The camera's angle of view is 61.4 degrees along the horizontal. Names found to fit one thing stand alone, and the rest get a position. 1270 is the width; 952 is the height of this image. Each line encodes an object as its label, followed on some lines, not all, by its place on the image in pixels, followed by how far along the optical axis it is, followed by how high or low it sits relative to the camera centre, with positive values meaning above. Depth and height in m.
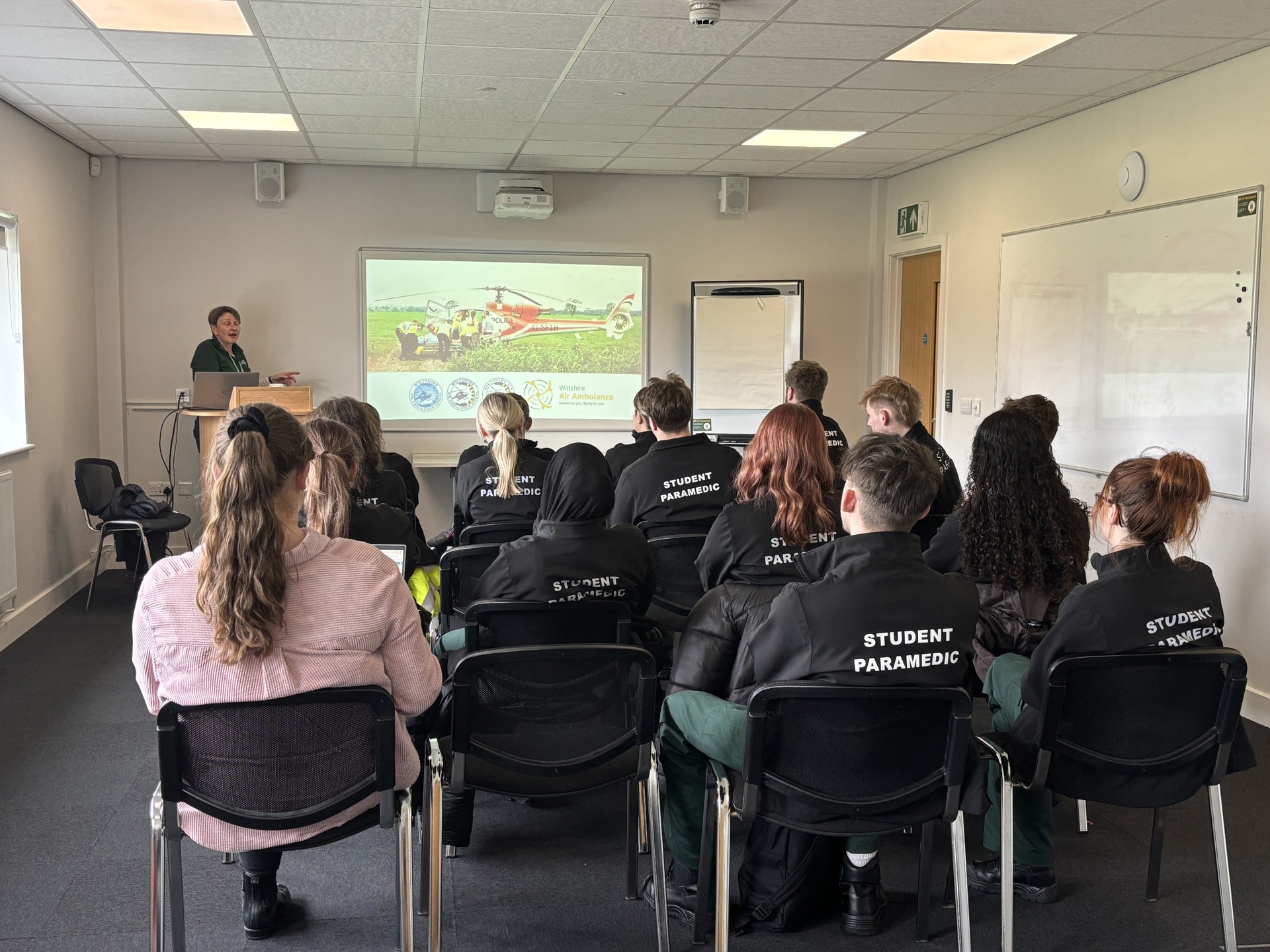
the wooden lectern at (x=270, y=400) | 5.97 -0.17
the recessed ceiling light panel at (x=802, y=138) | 6.37 +1.42
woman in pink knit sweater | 1.95 -0.45
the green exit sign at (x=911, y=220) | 7.35 +1.09
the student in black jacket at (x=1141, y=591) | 2.34 -0.48
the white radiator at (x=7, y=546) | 5.23 -0.88
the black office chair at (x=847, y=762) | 2.08 -0.77
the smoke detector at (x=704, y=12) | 3.76 +1.28
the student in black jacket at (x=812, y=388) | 5.04 -0.07
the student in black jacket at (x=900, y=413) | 4.29 -0.16
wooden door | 7.53 +0.36
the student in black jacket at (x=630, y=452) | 4.91 -0.36
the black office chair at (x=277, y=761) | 1.96 -0.73
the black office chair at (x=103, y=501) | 5.98 -0.75
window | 5.63 +0.01
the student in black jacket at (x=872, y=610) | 2.13 -0.47
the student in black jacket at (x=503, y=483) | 3.91 -0.41
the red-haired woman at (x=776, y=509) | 2.86 -0.37
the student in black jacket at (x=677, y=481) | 3.84 -0.39
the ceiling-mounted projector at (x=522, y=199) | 7.41 +1.19
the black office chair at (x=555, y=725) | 2.26 -0.77
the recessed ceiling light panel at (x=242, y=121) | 5.89 +1.39
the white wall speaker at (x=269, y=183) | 7.27 +1.27
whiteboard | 4.48 +0.22
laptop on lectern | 6.35 -0.12
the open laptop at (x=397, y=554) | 2.89 -0.50
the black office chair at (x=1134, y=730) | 2.25 -0.76
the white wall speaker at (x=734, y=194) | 7.82 +1.31
